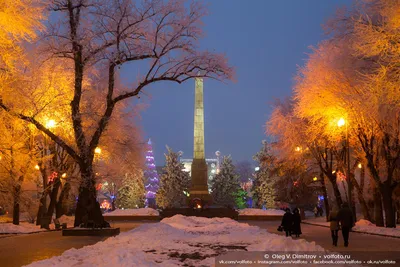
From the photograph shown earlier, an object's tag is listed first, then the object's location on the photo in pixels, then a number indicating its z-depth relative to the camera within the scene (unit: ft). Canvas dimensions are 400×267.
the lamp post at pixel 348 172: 82.99
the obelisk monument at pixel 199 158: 173.17
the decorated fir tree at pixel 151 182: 335.88
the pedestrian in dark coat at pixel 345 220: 55.72
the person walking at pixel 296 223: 73.61
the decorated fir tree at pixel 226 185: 253.03
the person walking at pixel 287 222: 73.41
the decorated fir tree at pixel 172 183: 247.29
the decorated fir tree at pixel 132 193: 261.03
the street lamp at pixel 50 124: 90.17
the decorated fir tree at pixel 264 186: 239.09
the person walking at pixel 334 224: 56.85
